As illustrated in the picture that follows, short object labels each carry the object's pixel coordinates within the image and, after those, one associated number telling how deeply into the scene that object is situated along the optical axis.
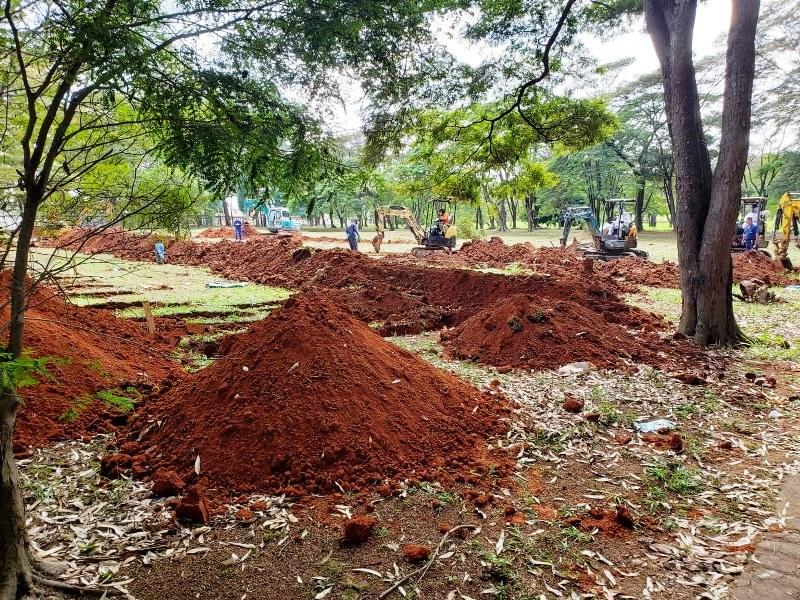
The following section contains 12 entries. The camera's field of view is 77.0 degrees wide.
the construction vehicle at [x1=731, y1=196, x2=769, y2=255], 16.79
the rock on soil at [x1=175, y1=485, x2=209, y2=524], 2.71
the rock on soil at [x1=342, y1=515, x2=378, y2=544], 2.57
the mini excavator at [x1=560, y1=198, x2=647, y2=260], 17.16
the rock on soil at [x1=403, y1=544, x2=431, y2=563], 2.44
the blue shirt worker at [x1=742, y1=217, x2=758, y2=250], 17.38
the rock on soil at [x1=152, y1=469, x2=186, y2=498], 2.97
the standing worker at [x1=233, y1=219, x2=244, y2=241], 24.69
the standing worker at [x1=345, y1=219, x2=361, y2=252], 20.05
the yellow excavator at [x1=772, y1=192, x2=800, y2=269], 14.92
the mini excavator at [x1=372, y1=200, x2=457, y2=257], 19.94
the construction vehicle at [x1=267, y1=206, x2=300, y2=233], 35.53
